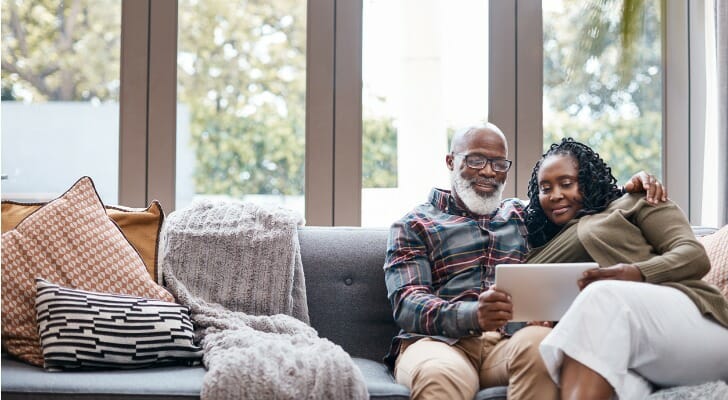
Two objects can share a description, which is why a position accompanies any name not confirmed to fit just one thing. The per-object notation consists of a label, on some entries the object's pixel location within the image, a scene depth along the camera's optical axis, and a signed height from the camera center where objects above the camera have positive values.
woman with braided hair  1.95 -0.19
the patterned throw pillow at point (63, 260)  2.24 -0.14
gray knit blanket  2.28 -0.20
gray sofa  2.61 -0.26
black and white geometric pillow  2.14 -0.33
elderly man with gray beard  2.09 -0.21
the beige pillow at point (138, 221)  2.49 -0.03
